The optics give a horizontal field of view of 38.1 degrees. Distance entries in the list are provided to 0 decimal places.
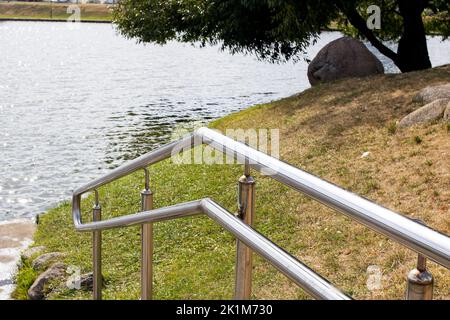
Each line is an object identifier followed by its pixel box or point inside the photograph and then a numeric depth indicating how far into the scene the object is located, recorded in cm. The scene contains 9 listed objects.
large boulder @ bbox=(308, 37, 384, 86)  1616
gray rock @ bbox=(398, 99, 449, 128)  973
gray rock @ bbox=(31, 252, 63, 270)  849
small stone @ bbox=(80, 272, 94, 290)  738
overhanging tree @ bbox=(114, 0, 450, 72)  1619
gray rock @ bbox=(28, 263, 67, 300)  747
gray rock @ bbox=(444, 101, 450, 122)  948
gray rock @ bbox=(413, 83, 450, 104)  1069
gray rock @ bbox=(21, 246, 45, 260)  919
